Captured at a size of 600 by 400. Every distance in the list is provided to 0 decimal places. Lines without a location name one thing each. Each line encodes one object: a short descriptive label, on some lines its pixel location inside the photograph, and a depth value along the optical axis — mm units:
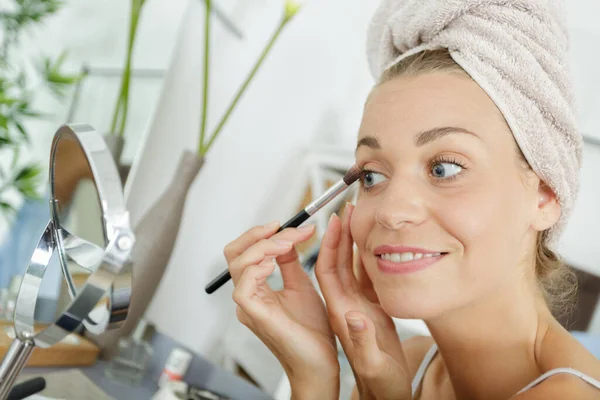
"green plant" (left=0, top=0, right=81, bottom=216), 1210
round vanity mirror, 407
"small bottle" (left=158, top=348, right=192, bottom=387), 1115
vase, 1200
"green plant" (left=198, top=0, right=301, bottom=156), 1354
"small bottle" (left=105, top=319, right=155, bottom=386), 1090
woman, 687
